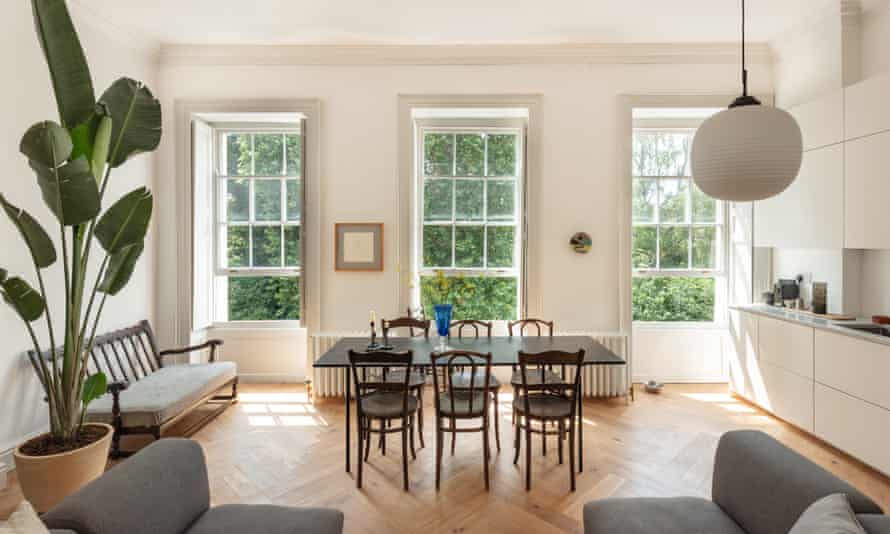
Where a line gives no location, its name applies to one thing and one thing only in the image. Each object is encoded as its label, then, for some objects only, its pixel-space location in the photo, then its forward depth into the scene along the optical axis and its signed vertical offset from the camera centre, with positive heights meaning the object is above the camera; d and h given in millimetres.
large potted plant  2246 +261
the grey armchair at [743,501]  1487 -873
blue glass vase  3512 -417
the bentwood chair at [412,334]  3376 -633
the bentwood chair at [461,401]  2832 -939
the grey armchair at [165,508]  1368 -832
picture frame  4633 +192
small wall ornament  4551 +223
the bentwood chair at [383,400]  2840 -952
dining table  3062 -663
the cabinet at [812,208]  3605 +498
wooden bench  3178 -1010
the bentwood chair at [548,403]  2758 -944
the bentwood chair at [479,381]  3369 -941
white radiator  4516 -1155
